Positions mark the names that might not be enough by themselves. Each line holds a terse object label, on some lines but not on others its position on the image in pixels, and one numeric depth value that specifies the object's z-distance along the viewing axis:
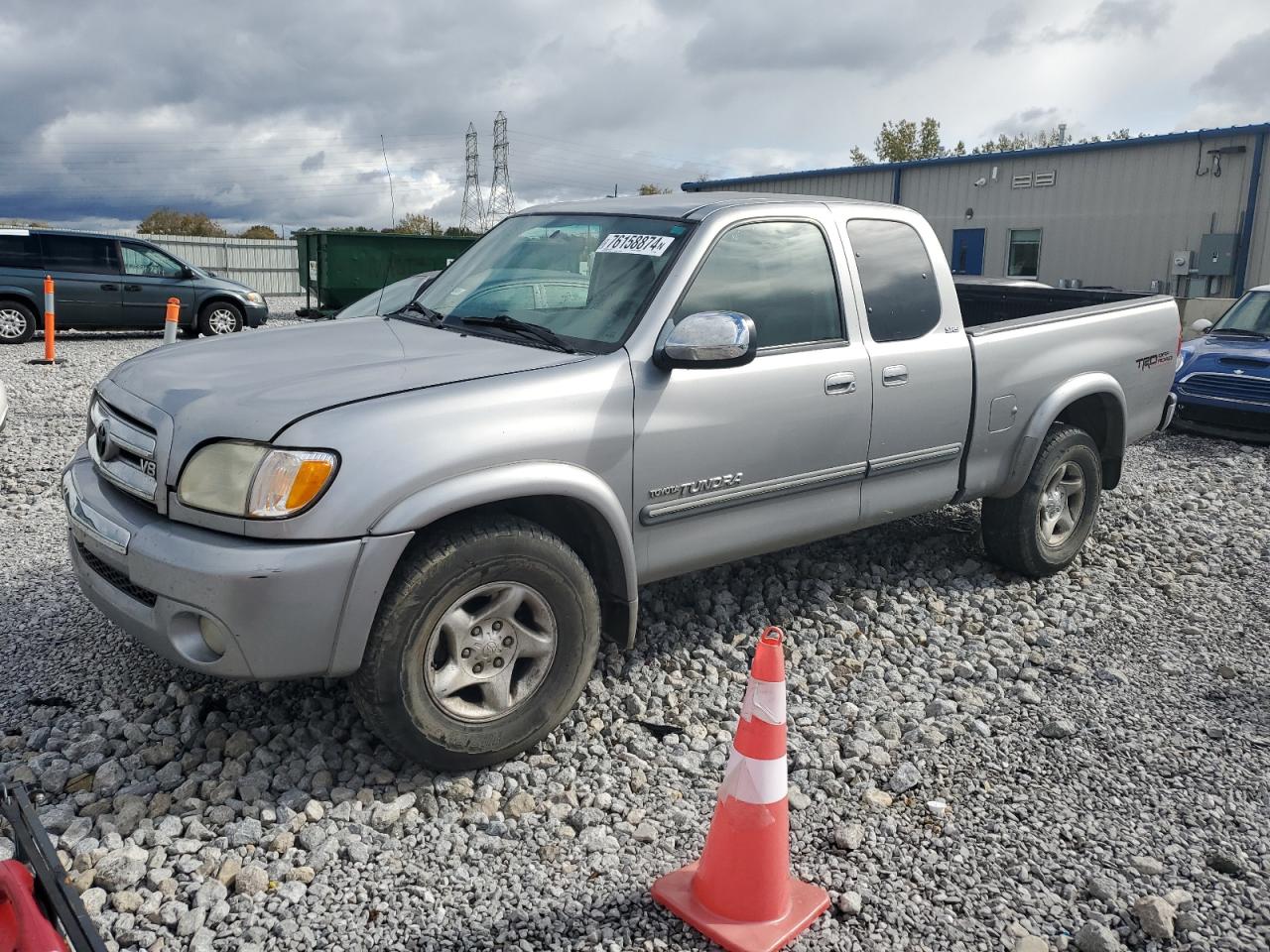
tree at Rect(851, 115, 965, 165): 56.28
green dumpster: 19.58
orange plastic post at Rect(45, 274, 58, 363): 13.09
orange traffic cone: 2.72
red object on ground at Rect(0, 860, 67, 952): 1.88
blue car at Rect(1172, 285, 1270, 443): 9.52
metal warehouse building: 19.62
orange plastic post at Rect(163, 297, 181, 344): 10.25
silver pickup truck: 2.98
